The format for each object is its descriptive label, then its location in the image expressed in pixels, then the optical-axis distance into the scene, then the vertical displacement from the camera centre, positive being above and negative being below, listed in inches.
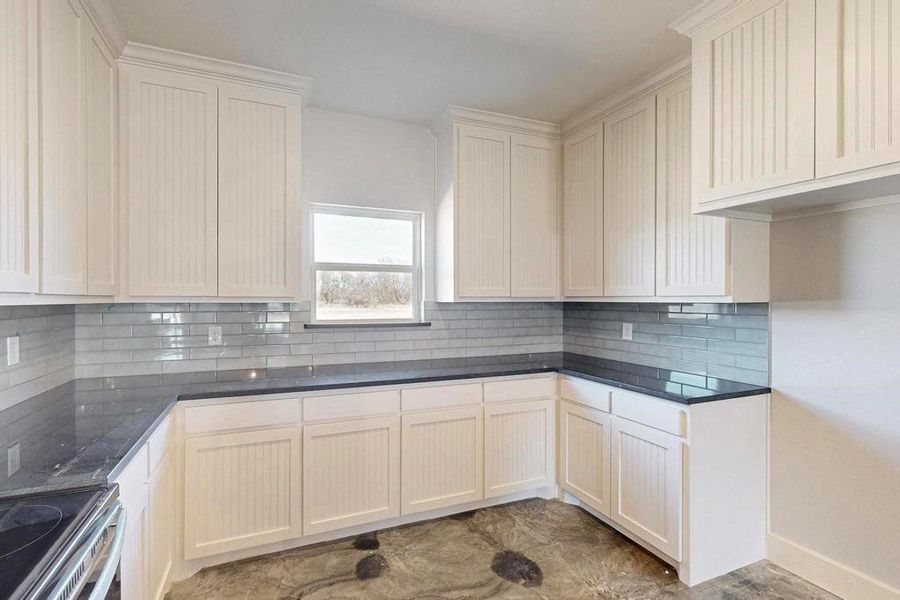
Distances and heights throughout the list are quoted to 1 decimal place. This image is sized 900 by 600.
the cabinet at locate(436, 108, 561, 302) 117.9 +25.5
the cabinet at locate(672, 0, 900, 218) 58.1 +29.4
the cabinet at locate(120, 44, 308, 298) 89.1 +26.1
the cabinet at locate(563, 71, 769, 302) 87.0 +18.5
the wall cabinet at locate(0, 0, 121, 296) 51.4 +21.4
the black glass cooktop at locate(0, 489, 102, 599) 32.9 -20.4
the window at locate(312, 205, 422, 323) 119.2 +9.7
